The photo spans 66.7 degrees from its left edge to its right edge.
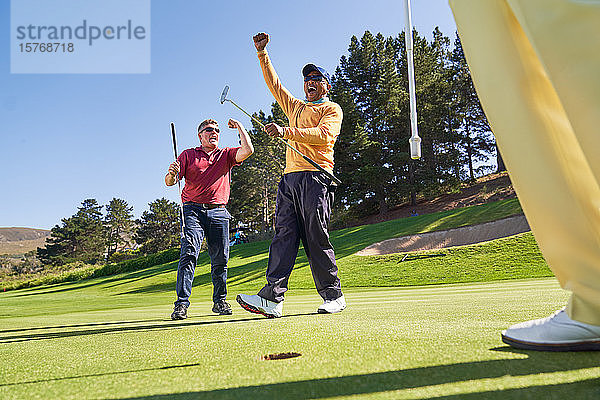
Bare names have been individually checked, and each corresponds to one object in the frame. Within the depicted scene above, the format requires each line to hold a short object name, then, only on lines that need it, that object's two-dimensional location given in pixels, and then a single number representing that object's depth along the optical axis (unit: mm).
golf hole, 1603
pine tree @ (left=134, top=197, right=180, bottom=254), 71188
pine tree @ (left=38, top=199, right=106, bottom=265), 74500
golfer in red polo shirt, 4176
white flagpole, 2334
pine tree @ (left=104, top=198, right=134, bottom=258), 78812
